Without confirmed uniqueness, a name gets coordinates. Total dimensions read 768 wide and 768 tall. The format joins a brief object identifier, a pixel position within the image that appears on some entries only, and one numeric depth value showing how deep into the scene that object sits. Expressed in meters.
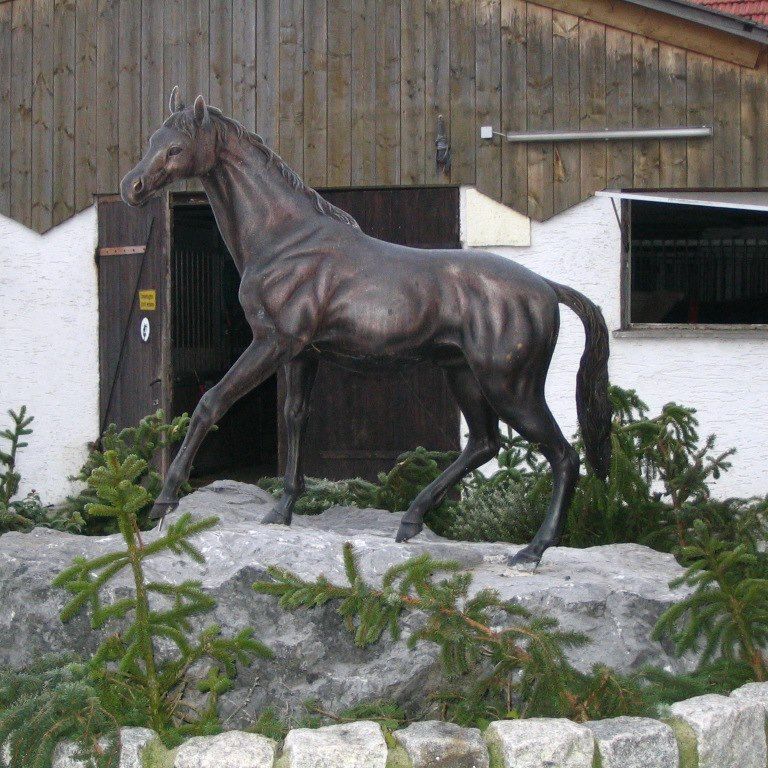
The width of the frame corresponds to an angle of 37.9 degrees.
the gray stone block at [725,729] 3.01
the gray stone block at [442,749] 2.84
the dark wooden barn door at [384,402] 8.21
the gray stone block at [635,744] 2.90
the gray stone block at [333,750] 2.77
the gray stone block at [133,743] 2.83
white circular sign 8.51
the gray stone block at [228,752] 2.77
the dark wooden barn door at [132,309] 8.48
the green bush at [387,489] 5.22
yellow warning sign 8.50
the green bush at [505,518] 5.15
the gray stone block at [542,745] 2.84
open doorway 10.25
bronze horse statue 3.94
